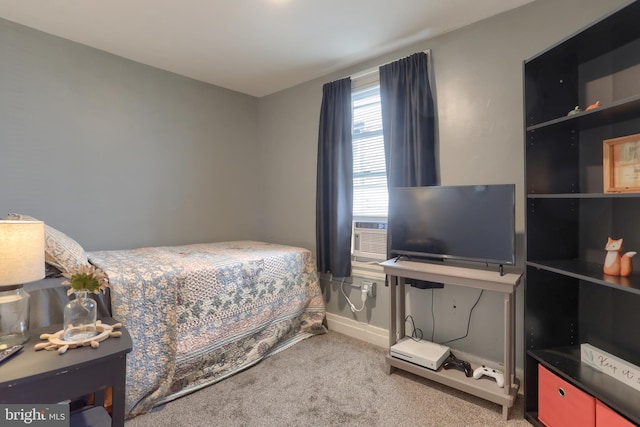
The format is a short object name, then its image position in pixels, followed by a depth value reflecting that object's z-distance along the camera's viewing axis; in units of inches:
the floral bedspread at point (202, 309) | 68.4
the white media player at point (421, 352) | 79.0
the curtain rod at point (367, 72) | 103.1
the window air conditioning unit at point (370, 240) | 104.3
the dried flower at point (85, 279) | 50.2
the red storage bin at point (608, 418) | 48.7
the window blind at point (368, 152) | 107.6
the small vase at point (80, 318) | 50.6
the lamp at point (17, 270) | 45.5
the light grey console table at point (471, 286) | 67.6
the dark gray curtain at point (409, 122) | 90.7
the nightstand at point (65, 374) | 40.7
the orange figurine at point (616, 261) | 55.4
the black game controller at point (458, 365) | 77.3
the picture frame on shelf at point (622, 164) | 55.2
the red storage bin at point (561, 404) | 54.7
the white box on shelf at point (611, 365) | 54.7
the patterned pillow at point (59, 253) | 62.5
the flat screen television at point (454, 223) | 71.6
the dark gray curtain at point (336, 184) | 110.6
